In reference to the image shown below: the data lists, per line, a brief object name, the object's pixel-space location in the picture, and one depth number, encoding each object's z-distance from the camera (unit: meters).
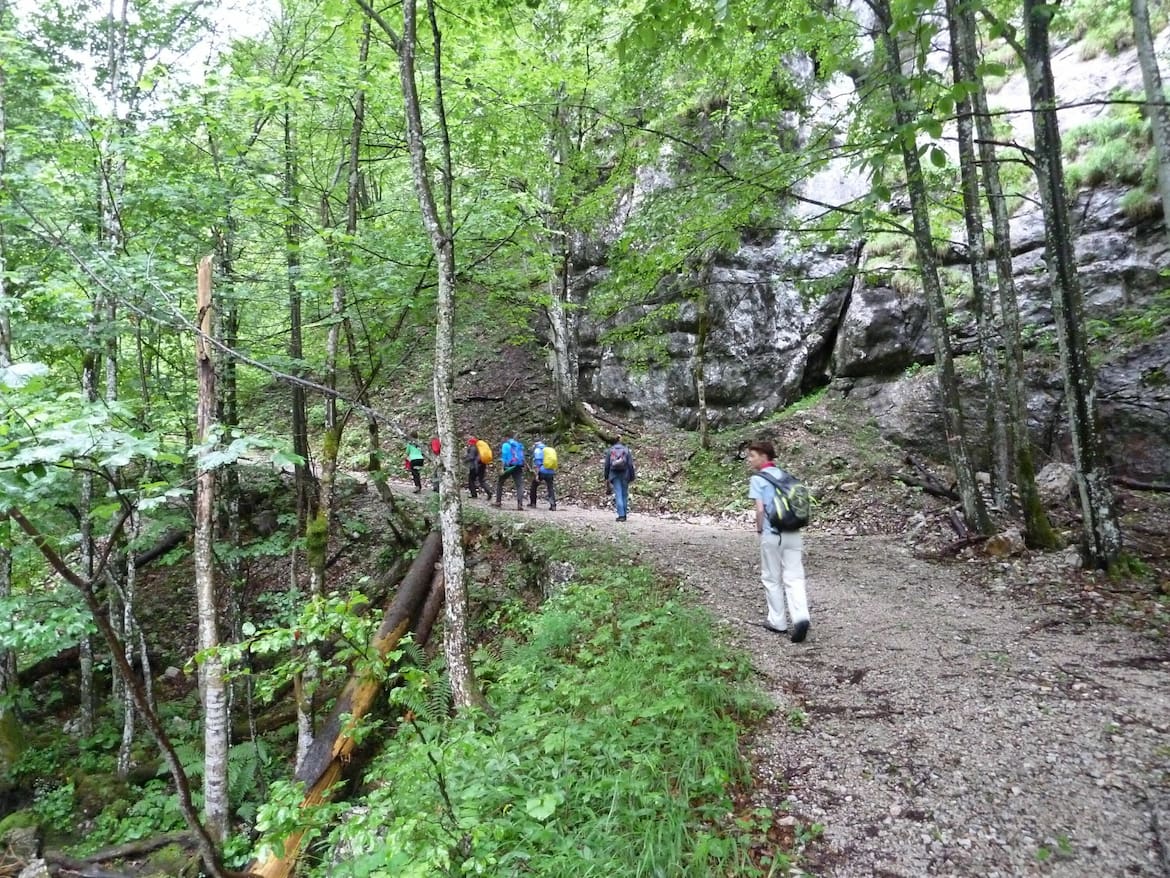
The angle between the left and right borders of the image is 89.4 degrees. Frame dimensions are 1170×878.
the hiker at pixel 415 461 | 16.22
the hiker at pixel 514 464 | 14.72
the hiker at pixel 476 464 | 16.28
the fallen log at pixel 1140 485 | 9.88
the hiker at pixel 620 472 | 12.91
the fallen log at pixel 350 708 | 5.83
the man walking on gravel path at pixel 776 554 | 5.93
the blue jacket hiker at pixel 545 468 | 14.73
